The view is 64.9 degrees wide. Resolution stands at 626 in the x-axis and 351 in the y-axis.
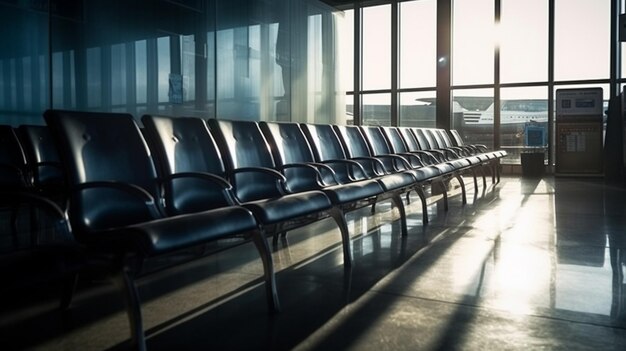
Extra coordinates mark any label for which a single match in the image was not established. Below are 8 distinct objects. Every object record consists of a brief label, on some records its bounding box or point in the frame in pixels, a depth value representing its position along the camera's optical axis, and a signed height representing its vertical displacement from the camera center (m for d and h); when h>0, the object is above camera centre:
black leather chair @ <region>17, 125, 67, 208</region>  3.27 +0.00
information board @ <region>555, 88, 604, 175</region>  8.69 +0.45
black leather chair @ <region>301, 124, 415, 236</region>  3.42 -0.05
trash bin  9.41 -0.13
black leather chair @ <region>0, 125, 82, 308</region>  1.21 -0.27
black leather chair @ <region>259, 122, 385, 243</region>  2.76 -0.08
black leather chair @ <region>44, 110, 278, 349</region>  1.48 -0.19
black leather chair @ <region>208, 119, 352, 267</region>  2.29 -0.13
